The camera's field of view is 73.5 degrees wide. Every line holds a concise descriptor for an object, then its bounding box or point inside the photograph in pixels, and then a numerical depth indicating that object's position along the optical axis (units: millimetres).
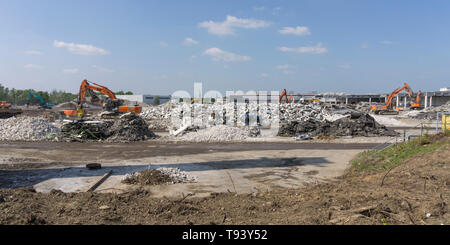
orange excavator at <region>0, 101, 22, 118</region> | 29162
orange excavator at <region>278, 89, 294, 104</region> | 39875
